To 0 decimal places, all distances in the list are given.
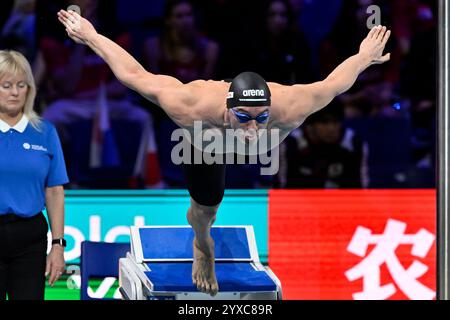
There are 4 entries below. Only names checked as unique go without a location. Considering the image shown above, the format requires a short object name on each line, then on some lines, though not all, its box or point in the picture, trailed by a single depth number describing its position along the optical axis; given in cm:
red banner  1252
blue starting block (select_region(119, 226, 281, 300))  894
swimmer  840
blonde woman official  787
